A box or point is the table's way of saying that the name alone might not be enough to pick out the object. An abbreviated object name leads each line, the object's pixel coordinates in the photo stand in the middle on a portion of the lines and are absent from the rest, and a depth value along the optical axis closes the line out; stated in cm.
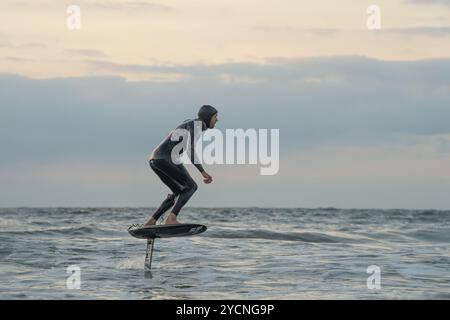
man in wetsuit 1265
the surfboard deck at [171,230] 1278
